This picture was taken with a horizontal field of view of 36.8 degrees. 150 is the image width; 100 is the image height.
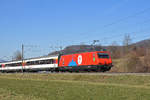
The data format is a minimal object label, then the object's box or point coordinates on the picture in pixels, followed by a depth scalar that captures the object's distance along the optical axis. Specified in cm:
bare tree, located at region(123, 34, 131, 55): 7810
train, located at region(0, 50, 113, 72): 3428
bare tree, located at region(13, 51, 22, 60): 12769
